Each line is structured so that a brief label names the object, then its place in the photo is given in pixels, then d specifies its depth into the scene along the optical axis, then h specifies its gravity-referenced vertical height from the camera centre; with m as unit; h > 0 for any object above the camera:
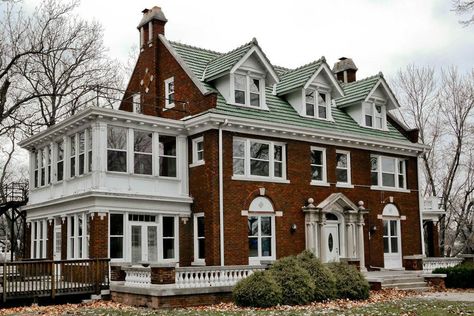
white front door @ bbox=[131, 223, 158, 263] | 24.27 -0.96
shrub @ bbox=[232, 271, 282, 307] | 18.05 -2.27
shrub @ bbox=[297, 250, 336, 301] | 19.33 -2.02
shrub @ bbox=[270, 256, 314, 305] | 18.59 -2.05
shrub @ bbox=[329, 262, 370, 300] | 20.22 -2.32
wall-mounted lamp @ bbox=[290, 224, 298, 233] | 26.88 -0.49
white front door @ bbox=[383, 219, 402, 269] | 30.88 -1.54
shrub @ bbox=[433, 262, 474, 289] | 26.19 -2.78
